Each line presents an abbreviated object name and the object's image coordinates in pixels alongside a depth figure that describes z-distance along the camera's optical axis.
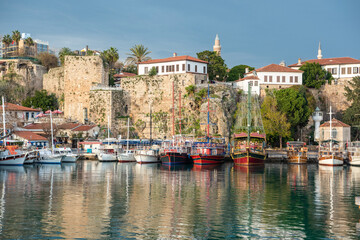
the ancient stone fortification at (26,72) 89.06
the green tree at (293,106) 71.62
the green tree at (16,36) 97.00
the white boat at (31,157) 61.41
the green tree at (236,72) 90.56
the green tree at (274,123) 69.69
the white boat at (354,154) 61.29
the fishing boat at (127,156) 67.31
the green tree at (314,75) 79.81
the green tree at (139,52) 93.38
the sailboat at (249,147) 59.53
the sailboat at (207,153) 61.31
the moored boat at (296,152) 64.75
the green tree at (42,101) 84.25
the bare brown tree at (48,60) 94.19
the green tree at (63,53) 90.01
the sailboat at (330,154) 60.69
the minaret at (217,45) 110.86
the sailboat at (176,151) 61.50
